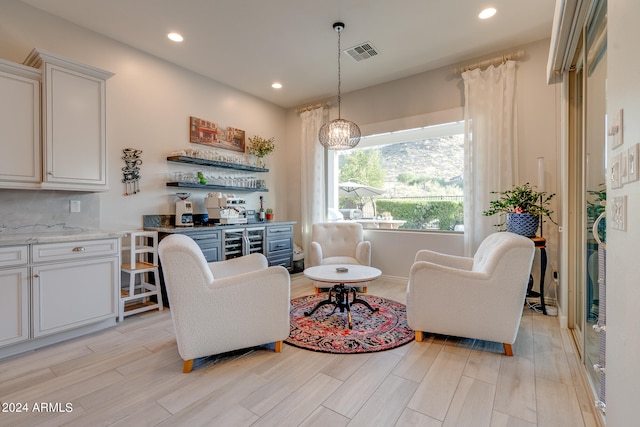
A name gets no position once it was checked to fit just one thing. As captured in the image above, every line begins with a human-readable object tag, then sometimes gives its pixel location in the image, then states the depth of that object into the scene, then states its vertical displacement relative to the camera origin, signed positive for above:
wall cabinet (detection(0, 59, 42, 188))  2.45 +0.75
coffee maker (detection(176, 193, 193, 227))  3.80 +0.00
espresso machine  4.03 +0.07
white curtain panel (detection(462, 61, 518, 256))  3.52 +0.85
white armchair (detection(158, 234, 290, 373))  1.97 -0.65
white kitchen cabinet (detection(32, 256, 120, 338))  2.39 -0.70
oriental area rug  2.40 -1.07
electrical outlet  3.05 +0.08
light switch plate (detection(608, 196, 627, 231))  0.95 +0.00
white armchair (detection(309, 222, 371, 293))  4.31 -0.39
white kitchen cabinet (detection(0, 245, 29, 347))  2.22 -0.62
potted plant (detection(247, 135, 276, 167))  4.90 +1.11
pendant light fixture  3.44 +0.92
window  4.21 +0.54
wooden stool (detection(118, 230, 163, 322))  3.15 -0.65
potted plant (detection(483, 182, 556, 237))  3.02 +0.02
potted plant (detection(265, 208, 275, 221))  5.07 -0.02
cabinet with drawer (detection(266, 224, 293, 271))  4.58 -0.51
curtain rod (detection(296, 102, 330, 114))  5.09 +1.85
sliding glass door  1.69 +0.24
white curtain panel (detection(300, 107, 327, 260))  5.08 +0.70
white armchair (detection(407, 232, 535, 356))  2.16 -0.64
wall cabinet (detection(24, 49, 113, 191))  2.62 +0.85
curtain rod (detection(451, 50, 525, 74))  3.50 +1.86
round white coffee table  2.71 -0.60
